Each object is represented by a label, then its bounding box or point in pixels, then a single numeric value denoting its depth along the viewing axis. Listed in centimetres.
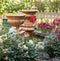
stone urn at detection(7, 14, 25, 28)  728
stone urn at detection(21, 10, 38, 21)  814
